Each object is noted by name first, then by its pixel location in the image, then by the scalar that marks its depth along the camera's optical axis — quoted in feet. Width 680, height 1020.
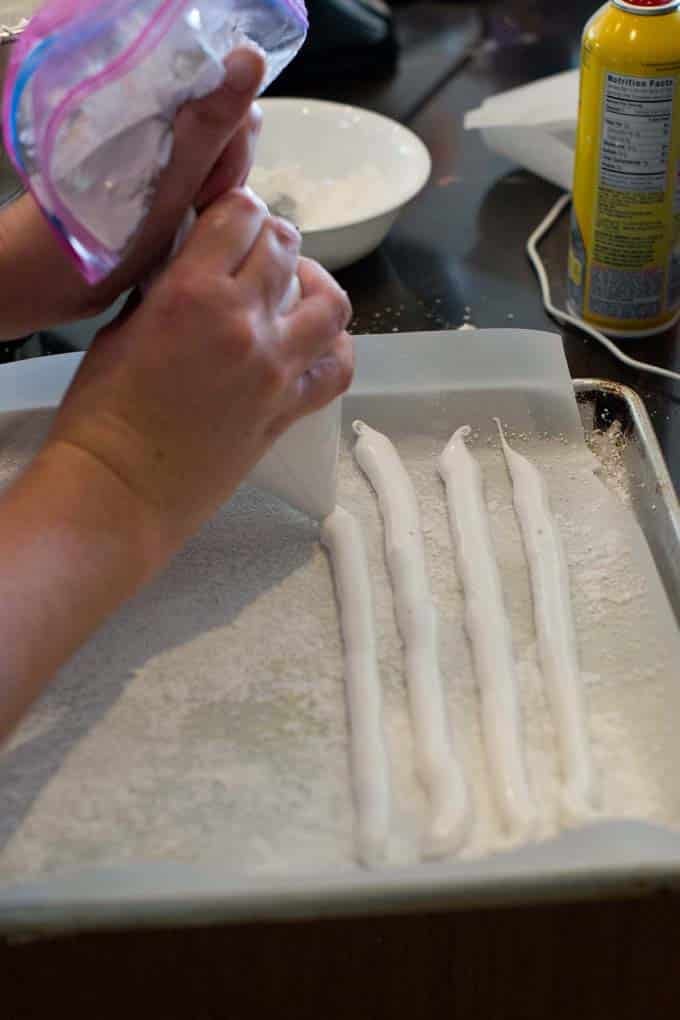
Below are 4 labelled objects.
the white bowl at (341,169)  3.60
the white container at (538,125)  3.96
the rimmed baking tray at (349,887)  1.90
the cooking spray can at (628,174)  2.97
